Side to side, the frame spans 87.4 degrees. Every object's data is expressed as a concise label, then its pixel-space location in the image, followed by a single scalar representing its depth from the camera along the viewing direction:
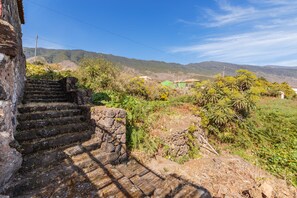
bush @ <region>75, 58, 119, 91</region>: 9.18
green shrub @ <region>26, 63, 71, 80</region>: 9.96
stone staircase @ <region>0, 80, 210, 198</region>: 2.31
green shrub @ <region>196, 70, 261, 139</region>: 7.63
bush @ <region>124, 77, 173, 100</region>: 10.61
